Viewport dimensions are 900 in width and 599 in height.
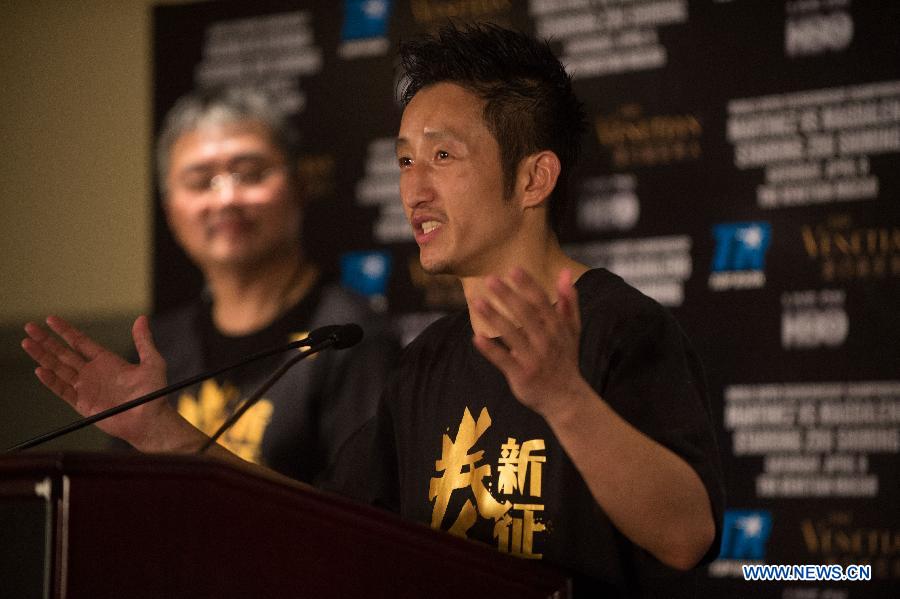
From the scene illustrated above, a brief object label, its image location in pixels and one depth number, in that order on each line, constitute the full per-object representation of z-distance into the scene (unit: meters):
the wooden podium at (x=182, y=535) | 3.04
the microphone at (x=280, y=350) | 3.37
